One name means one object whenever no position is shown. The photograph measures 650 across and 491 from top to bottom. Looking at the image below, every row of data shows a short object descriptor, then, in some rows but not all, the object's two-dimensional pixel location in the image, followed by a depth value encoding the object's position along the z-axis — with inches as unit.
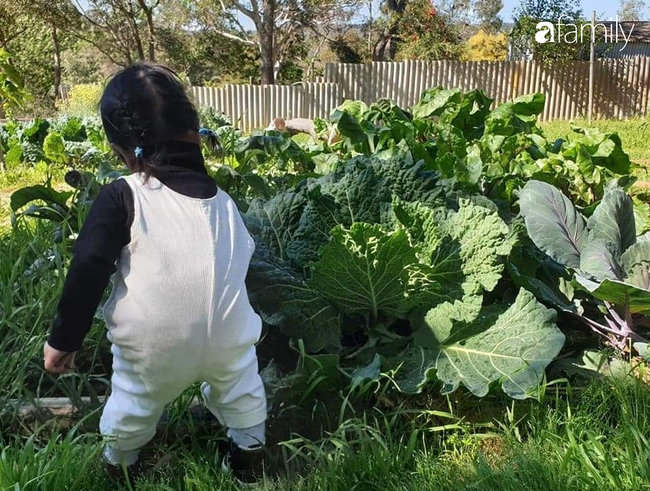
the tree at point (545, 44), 636.7
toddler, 60.7
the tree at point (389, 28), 964.0
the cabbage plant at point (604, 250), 82.4
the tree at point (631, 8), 2618.1
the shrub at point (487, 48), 1075.9
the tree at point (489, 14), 1412.4
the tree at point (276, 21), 910.4
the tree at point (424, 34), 960.9
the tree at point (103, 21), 917.2
